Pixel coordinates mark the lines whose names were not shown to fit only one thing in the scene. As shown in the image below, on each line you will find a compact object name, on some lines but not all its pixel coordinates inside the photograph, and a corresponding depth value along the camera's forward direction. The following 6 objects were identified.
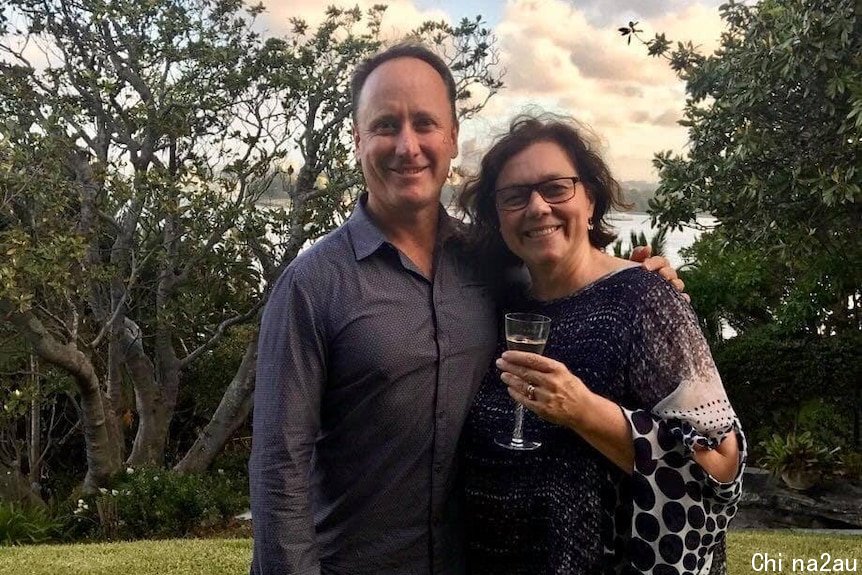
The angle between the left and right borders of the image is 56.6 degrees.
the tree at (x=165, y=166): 8.98
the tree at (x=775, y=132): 5.61
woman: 1.74
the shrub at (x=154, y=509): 9.16
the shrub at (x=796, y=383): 11.01
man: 1.76
